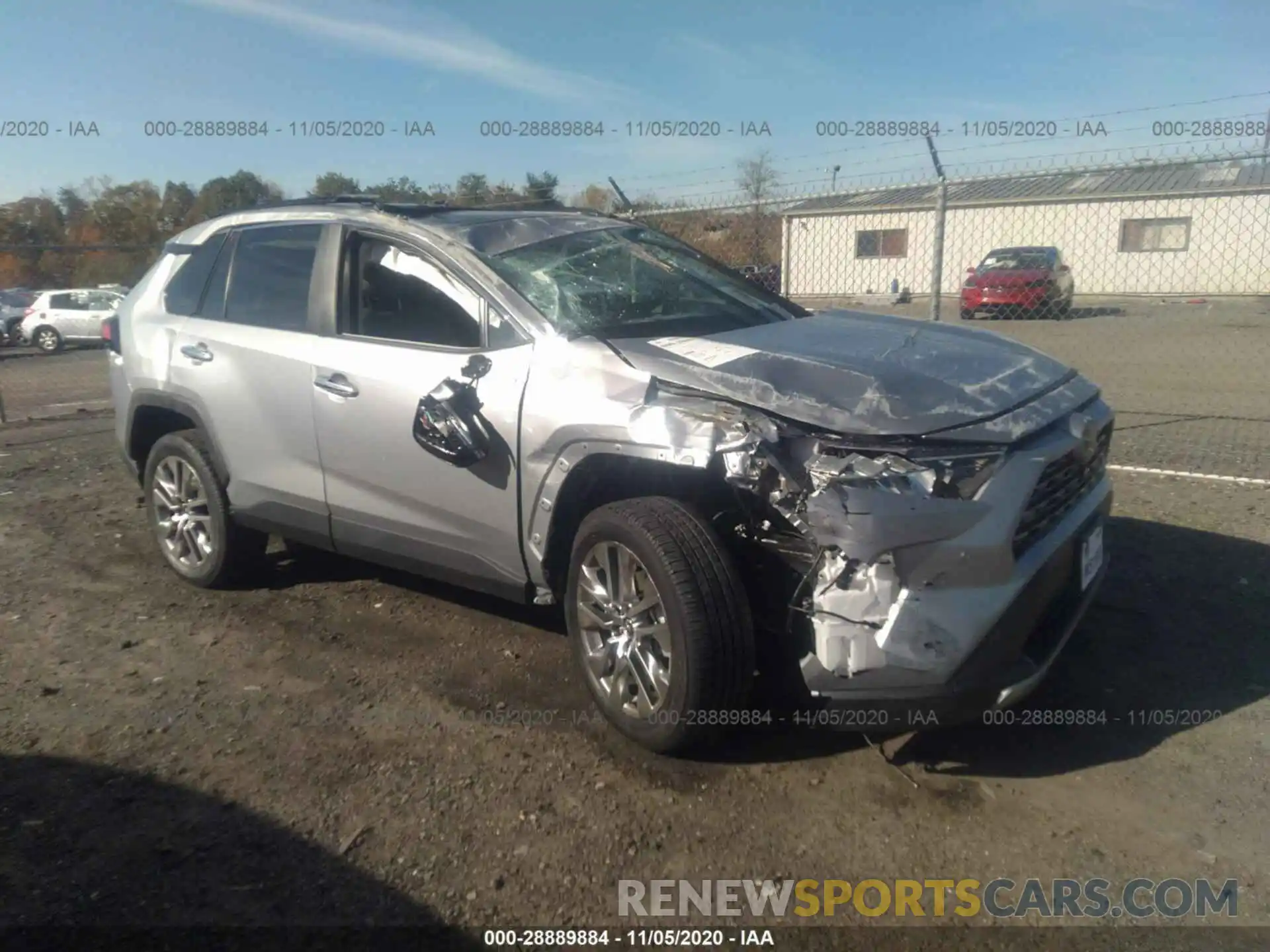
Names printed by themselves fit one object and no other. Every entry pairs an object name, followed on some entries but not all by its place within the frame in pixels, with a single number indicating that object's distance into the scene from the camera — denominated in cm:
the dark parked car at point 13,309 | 2786
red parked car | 1305
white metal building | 1005
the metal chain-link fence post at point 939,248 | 719
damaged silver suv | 289
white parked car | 2605
